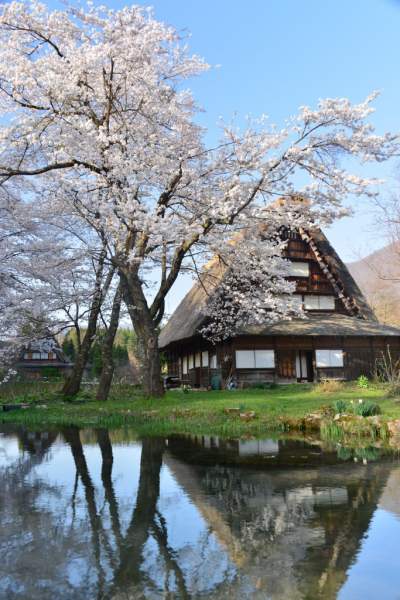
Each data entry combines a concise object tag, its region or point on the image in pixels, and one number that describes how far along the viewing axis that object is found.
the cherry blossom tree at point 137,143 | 13.63
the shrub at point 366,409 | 10.82
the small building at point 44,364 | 49.66
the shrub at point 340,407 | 11.38
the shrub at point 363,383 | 19.80
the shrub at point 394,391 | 14.34
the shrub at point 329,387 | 18.61
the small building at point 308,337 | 25.44
